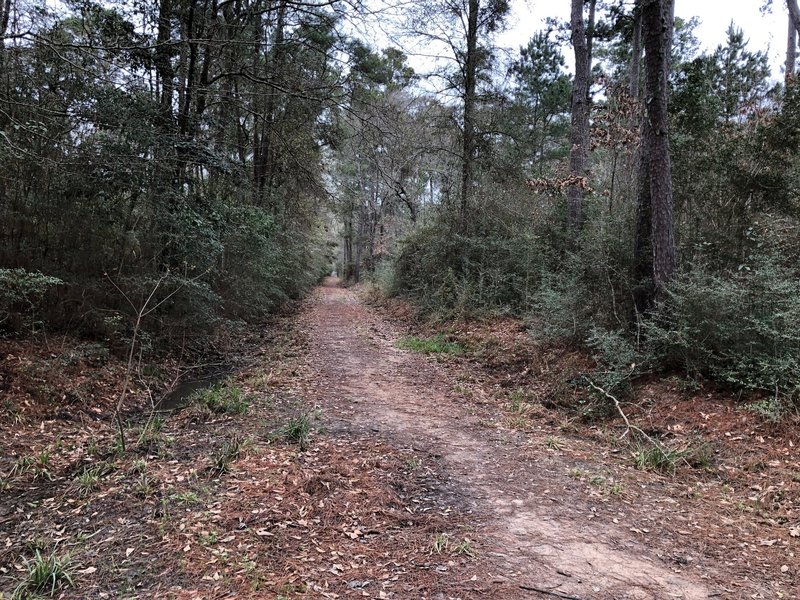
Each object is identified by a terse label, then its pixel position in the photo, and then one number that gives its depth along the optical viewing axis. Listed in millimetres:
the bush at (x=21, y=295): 5406
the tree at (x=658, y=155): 6645
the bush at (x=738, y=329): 4996
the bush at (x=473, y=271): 11648
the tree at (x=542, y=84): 19125
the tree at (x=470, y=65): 13359
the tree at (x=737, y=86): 10148
